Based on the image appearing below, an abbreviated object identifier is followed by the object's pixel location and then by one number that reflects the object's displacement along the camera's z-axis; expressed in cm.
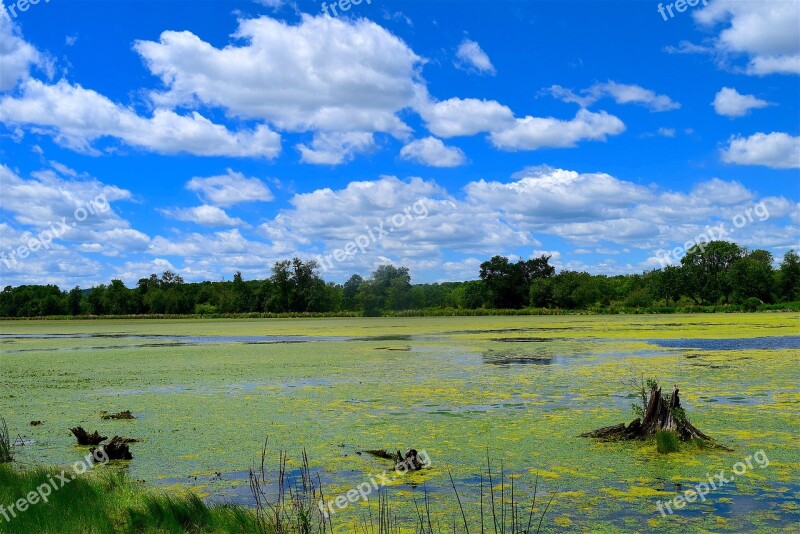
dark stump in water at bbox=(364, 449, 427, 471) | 752
